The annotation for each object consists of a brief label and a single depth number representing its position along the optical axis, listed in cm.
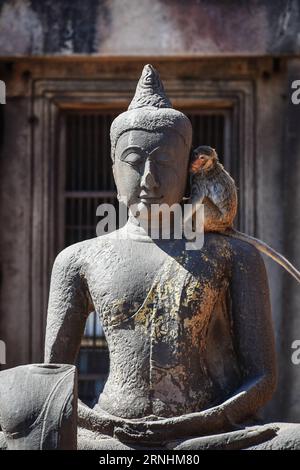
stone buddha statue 631
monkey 664
